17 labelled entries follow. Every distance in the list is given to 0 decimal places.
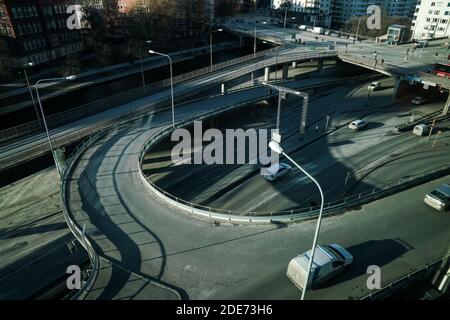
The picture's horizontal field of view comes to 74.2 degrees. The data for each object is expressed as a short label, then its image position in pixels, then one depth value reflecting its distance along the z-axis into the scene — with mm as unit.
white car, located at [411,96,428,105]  44684
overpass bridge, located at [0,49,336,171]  26484
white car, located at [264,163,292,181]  28844
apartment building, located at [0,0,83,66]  53375
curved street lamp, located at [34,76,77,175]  25239
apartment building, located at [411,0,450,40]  77500
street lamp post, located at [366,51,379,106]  48112
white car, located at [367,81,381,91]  50906
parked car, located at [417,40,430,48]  62000
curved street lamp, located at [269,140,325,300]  12641
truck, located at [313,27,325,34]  78519
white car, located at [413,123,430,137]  35812
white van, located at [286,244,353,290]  14320
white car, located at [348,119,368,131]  38200
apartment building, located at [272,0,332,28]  121488
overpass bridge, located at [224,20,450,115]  43944
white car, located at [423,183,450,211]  19672
